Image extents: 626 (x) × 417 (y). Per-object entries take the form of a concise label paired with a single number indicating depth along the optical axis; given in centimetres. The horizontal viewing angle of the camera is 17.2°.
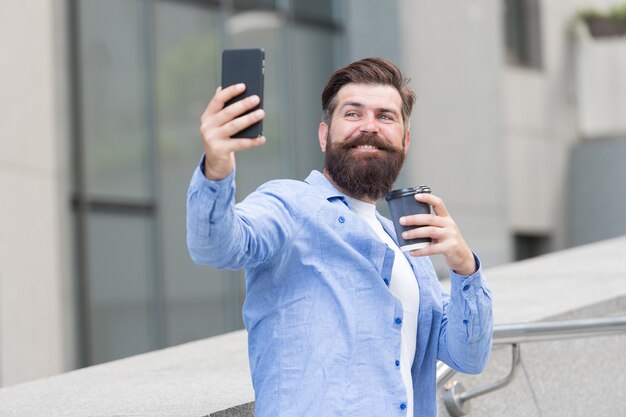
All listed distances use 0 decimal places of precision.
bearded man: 448
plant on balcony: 3255
